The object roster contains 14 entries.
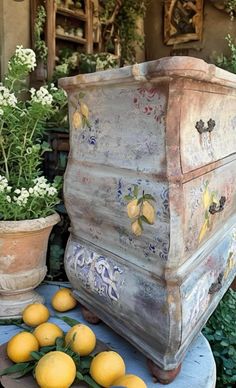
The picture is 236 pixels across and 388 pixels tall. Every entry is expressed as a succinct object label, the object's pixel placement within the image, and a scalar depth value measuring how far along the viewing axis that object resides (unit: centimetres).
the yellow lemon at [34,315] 95
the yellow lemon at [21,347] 80
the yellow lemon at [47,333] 83
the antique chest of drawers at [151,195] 70
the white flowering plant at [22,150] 101
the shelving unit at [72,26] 243
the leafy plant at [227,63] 205
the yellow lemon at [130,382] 70
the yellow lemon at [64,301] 106
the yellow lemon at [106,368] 74
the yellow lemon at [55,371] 69
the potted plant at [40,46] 209
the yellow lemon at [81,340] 81
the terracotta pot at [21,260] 98
